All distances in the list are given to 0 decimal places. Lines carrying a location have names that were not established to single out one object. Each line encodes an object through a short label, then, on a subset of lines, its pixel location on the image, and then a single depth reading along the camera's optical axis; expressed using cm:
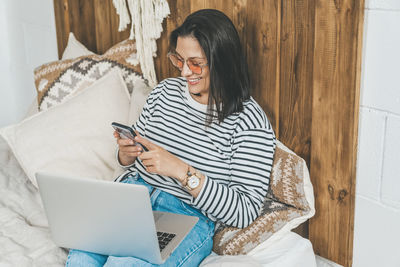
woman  137
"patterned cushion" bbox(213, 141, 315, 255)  144
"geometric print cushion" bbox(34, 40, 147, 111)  202
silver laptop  118
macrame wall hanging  192
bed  144
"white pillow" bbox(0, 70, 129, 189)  179
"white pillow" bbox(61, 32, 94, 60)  225
